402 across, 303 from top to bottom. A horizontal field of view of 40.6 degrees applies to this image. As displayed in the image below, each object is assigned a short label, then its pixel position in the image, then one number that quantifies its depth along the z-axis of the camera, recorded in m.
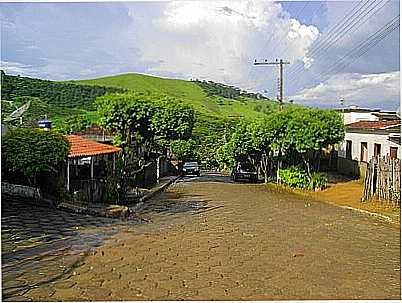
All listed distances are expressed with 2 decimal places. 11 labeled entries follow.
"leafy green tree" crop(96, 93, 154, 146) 21.16
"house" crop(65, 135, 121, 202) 10.69
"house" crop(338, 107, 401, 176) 17.02
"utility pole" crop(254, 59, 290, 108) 23.02
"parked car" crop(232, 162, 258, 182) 23.92
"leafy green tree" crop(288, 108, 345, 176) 17.28
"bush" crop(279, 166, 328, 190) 18.47
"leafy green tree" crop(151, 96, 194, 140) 21.94
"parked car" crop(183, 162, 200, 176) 31.62
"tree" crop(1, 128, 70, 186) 8.62
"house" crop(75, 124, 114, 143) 24.34
